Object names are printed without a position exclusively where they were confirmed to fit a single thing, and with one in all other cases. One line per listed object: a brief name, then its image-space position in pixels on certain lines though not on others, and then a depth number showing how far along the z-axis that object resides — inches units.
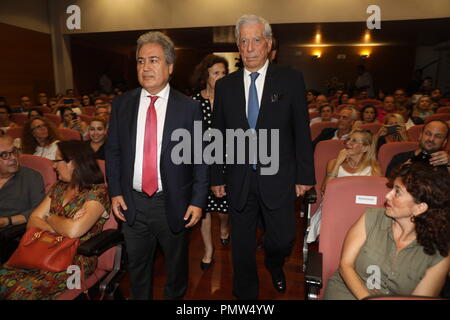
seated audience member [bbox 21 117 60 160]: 128.4
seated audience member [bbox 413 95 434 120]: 208.7
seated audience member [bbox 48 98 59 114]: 286.0
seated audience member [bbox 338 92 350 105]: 304.8
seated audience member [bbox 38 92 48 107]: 330.6
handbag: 60.7
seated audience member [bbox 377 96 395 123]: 218.7
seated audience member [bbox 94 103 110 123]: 177.5
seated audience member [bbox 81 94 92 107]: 312.2
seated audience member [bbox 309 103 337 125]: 192.7
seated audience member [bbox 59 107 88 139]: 173.5
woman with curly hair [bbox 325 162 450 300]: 50.5
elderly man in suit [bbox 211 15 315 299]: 65.3
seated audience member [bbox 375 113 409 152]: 136.9
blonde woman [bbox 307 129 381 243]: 97.3
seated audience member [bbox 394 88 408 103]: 248.5
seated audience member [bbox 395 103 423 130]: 183.2
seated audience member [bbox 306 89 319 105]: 324.2
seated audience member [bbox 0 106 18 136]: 193.7
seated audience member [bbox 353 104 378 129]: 179.7
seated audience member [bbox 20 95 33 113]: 274.9
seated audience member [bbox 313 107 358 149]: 138.4
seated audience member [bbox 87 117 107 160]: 124.0
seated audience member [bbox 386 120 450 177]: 103.4
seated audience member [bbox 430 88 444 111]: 290.5
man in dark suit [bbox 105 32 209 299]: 58.4
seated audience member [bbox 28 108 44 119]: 170.5
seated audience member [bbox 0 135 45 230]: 79.1
